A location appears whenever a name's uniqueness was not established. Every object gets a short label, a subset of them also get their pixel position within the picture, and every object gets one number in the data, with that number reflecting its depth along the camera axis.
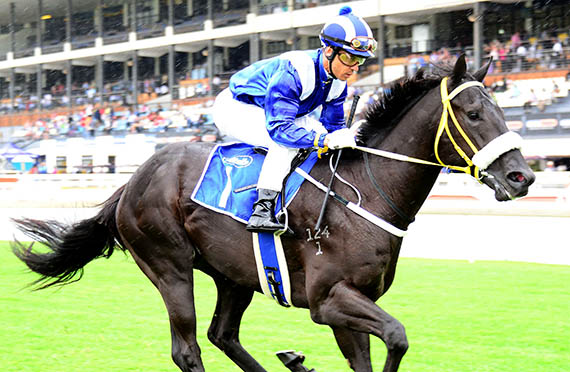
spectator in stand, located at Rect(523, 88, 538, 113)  20.69
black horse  3.88
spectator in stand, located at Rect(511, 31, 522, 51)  23.71
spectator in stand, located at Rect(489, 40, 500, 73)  23.25
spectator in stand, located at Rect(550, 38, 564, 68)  21.81
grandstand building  24.44
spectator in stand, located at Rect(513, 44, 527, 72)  22.48
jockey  4.21
